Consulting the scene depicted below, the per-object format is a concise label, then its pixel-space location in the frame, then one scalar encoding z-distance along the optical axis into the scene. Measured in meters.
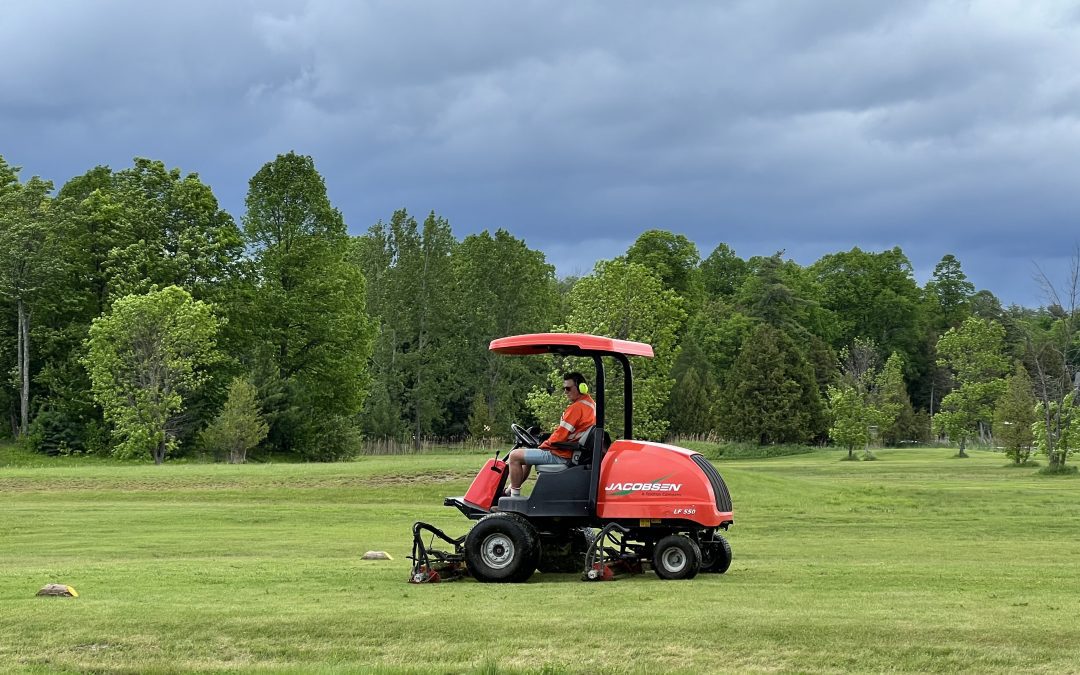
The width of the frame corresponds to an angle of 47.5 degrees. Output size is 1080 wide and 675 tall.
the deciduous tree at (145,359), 58.78
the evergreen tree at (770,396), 90.50
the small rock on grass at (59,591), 13.73
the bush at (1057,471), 55.66
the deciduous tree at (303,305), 71.75
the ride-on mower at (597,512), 15.16
